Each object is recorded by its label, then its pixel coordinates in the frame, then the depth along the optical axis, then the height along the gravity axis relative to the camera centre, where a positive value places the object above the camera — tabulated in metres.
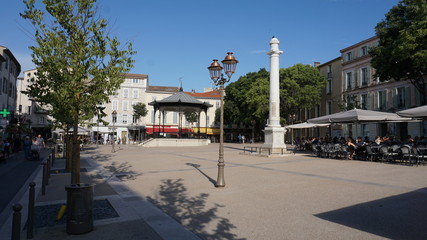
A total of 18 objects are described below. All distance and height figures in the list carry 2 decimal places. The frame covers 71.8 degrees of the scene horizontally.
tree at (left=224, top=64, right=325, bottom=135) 39.22 +5.73
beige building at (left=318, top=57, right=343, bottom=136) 39.66 +5.90
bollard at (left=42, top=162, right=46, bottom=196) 7.35 -1.31
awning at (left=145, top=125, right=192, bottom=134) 55.10 +0.55
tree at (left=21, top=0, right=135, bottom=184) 5.63 +1.30
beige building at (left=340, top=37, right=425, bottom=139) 30.16 +4.67
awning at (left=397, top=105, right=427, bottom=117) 11.77 +0.93
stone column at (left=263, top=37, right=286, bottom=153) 18.33 +1.38
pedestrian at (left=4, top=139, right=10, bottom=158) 17.59 -1.08
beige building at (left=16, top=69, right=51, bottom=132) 51.66 +2.75
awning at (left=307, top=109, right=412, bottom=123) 14.72 +0.88
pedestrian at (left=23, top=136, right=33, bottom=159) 17.81 -0.95
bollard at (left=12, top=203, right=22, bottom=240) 3.40 -1.08
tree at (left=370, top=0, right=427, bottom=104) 20.70 +6.74
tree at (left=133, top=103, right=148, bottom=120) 52.44 +3.82
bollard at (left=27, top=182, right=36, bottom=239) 4.24 -1.30
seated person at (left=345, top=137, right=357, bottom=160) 15.12 -0.77
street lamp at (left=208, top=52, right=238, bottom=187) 8.70 +1.88
